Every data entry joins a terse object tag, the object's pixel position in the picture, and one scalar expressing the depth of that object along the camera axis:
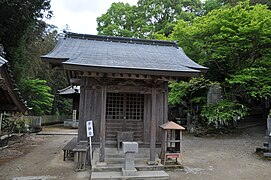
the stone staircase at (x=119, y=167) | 6.32
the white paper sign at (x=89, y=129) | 7.38
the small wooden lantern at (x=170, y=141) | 7.36
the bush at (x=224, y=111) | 13.35
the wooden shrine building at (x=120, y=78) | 6.89
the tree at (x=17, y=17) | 11.82
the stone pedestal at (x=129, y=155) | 6.45
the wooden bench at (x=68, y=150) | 8.49
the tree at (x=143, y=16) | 24.58
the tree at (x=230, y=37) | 12.85
